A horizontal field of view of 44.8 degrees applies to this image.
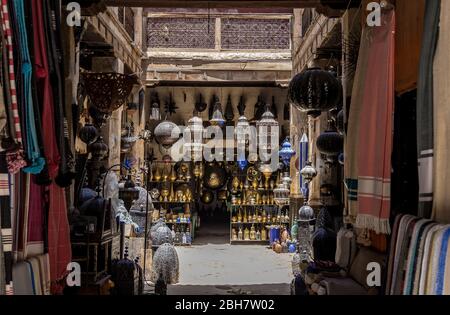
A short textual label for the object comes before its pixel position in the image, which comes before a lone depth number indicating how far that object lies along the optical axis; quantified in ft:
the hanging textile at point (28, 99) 8.08
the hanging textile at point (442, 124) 7.30
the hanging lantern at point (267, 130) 37.27
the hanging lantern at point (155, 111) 39.45
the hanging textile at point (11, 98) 7.46
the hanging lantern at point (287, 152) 34.14
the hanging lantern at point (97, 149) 21.74
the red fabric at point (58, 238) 9.90
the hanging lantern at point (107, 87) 18.10
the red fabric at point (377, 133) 9.56
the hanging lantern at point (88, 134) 20.68
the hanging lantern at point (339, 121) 19.90
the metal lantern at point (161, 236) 26.88
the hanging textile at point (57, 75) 9.71
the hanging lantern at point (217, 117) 37.10
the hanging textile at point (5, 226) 7.24
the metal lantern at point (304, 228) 28.73
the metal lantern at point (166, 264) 24.49
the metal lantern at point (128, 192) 18.90
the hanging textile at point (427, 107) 7.79
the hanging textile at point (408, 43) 9.04
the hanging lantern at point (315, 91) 17.33
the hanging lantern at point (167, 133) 29.19
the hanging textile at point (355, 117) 10.80
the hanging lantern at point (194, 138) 35.81
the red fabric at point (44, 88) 9.23
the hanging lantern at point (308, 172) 26.71
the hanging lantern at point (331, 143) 21.49
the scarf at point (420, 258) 7.23
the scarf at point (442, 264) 6.60
